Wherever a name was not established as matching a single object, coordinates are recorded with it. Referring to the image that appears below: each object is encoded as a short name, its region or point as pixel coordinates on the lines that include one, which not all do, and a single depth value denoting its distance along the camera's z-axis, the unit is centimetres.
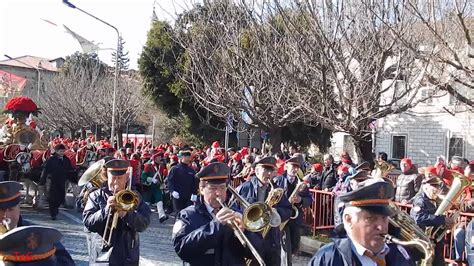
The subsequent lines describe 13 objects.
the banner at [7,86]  5612
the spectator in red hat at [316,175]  1488
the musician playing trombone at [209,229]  491
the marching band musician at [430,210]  773
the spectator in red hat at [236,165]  1753
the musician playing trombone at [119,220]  595
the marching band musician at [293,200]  900
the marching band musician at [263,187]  758
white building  3834
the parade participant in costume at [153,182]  1688
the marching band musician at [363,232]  350
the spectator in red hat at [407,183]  1223
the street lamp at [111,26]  2533
